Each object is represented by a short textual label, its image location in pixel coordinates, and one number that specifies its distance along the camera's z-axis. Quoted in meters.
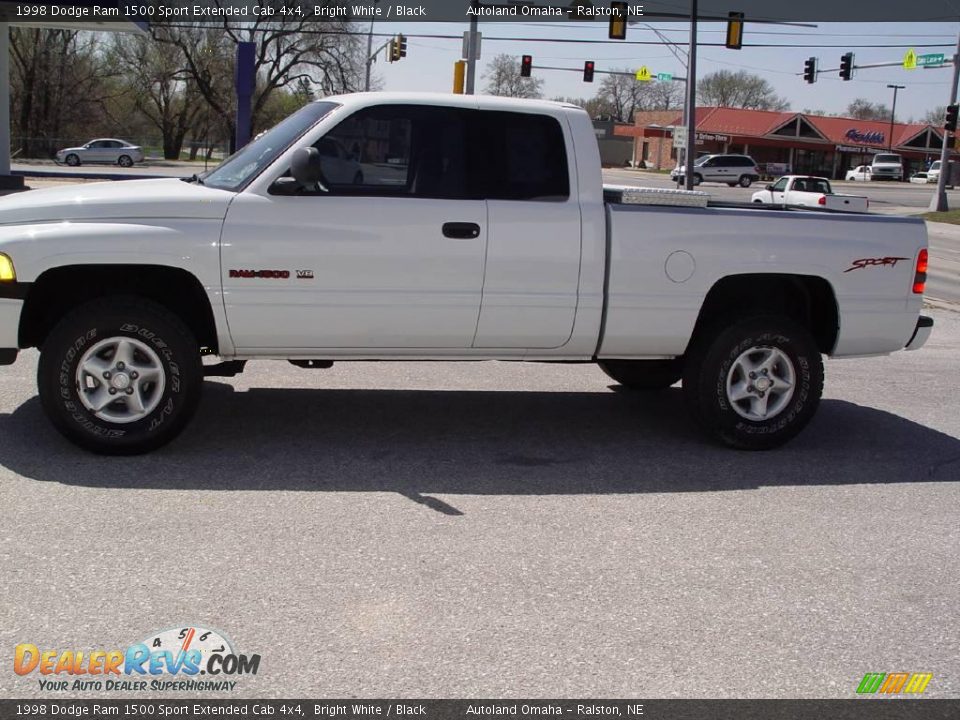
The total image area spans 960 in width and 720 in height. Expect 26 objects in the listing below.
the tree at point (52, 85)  58.41
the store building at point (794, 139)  84.31
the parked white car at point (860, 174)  82.12
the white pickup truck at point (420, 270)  5.71
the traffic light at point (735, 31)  31.11
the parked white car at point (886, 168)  79.56
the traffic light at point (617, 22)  29.61
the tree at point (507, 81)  79.24
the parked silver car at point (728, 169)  60.34
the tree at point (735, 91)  119.06
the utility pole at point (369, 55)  49.88
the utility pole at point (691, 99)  31.80
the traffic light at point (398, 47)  39.44
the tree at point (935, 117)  120.78
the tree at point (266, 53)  58.84
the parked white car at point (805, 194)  32.44
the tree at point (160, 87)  65.50
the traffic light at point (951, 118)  39.84
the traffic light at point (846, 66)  38.00
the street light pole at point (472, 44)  27.09
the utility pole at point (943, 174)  40.03
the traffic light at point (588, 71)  40.38
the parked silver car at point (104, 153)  50.28
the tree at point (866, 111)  140.88
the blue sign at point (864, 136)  90.52
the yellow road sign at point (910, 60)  38.00
